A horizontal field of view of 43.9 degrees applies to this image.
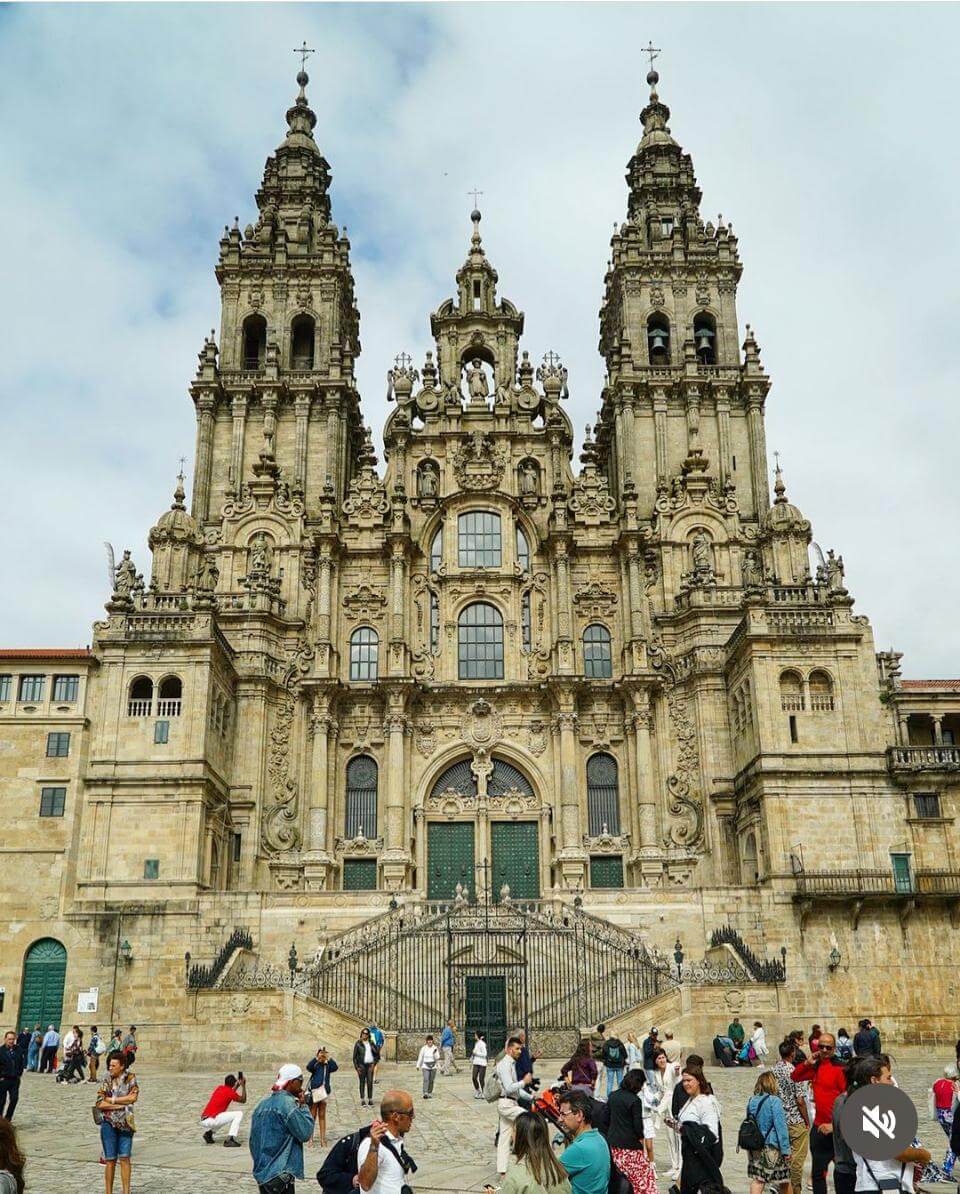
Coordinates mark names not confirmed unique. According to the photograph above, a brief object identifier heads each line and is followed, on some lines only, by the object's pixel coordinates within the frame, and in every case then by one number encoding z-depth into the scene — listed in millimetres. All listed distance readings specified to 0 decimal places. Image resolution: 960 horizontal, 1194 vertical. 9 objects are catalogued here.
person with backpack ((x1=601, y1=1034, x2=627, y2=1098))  16875
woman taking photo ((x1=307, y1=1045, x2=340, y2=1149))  17531
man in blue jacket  8695
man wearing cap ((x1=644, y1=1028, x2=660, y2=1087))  17984
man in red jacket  11156
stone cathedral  33844
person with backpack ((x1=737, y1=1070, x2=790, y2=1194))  10312
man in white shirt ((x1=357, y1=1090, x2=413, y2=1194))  7324
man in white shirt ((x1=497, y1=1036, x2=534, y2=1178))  12258
